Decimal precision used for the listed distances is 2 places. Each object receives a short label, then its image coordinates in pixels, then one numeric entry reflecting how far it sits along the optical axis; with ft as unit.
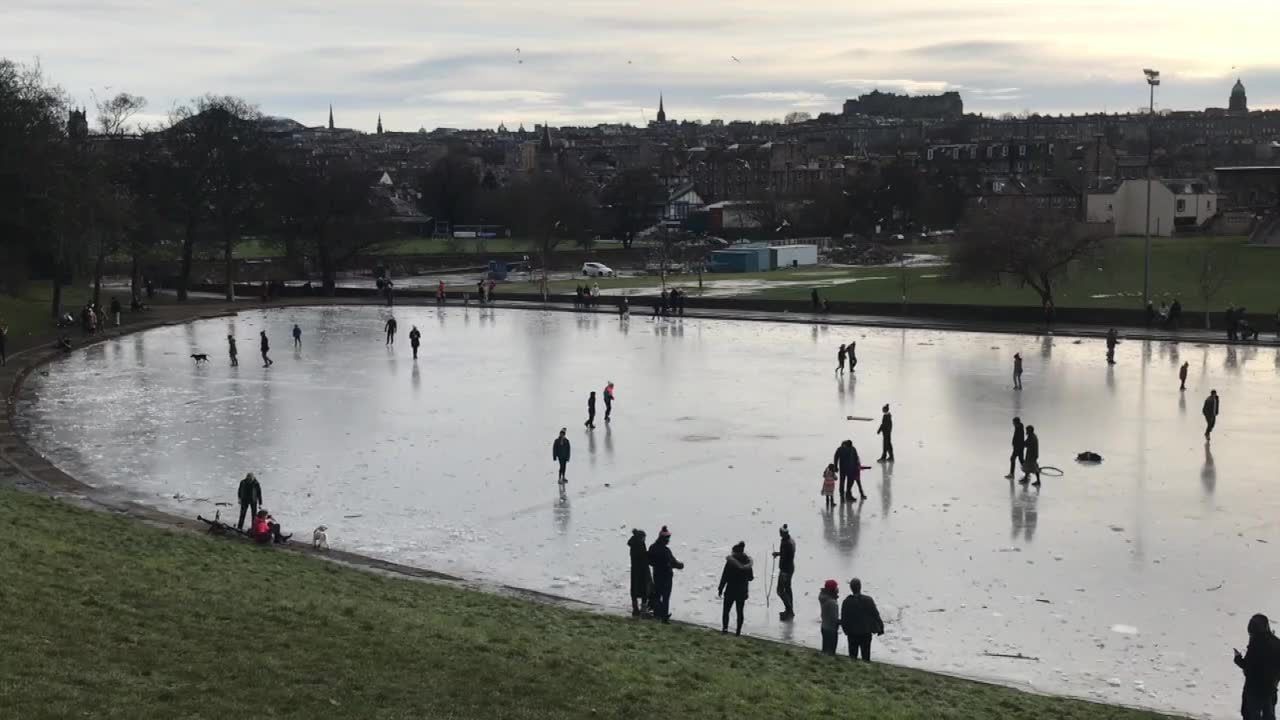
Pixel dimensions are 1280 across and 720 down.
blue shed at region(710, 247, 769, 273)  301.43
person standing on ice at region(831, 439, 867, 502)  72.23
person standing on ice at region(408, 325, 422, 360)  135.79
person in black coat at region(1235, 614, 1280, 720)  38.17
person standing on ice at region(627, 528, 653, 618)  51.70
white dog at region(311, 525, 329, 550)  62.23
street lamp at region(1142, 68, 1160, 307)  166.73
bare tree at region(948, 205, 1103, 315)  174.81
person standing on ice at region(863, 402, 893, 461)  81.87
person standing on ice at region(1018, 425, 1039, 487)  75.20
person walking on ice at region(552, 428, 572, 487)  76.38
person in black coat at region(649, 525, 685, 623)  50.93
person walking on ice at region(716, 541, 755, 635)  48.94
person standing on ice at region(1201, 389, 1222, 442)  87.45
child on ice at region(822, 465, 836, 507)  71.36
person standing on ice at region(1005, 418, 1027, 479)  77.15
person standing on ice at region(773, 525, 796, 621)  52.47
